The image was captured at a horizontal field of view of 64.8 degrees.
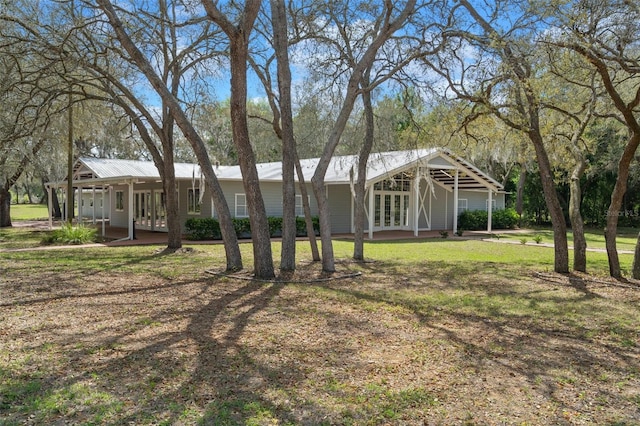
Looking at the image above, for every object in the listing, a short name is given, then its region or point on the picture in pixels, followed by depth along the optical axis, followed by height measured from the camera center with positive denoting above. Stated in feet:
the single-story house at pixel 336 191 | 65.05 +3.13
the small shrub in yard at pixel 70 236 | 54.19 -2.55
